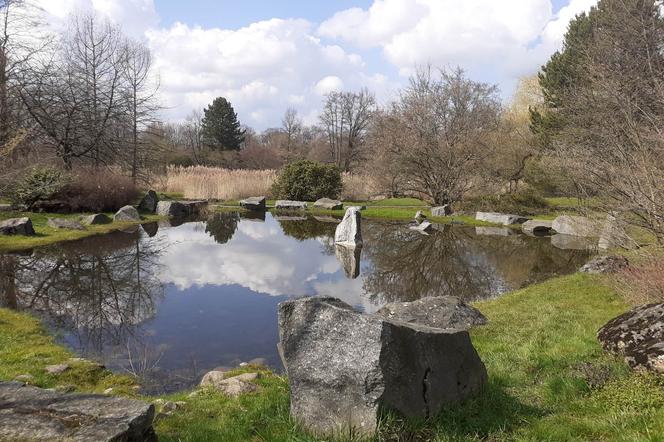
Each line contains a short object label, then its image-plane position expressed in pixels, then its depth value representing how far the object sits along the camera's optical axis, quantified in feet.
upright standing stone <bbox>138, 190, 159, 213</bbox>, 88.97
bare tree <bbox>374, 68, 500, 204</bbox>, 96.94
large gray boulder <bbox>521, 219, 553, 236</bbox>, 76.33
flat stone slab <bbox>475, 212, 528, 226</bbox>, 83.92
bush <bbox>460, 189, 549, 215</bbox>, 95.25
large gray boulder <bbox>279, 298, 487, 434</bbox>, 11.64
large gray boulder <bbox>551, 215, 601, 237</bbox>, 73.31
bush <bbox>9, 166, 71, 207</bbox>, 69.10
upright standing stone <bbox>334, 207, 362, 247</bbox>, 62.34
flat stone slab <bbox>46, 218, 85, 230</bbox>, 62.90
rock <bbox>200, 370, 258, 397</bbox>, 18.56
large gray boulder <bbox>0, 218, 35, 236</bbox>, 54.60
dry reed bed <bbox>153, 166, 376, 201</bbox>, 117.08
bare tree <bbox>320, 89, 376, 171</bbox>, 189.51
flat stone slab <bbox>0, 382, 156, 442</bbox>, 10.28
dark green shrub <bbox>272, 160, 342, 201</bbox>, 113.70
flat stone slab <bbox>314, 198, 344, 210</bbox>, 101.96
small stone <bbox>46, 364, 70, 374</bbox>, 21.77
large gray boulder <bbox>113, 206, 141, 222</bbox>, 76.54
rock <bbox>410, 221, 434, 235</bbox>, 75.02
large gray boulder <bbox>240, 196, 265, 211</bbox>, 103.09
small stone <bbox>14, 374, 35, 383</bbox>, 19.82
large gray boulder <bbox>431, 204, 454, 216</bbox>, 90.68
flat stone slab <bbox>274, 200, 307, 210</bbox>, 104.26
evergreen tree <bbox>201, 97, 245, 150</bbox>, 203.51
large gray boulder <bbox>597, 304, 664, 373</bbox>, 15.55
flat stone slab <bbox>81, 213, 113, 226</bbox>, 69.05
